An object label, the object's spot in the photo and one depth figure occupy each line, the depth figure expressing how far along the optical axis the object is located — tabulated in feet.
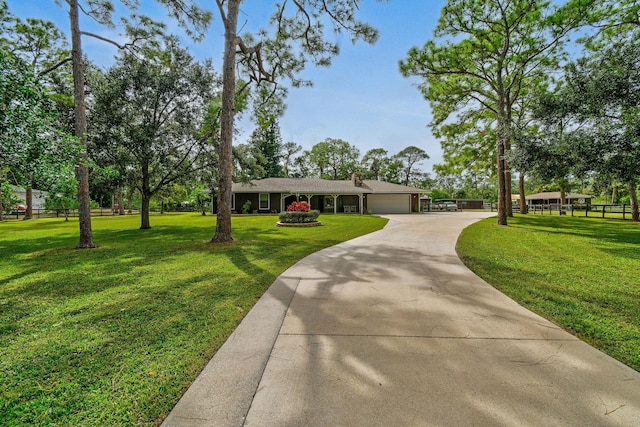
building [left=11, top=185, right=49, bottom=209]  92.76
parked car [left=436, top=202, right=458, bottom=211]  111.04
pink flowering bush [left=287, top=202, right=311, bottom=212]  47.98
